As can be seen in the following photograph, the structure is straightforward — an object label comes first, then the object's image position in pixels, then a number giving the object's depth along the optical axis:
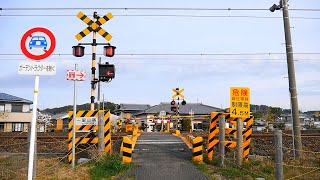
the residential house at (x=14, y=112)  40.06
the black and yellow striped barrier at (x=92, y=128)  8.33
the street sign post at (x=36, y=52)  4.82
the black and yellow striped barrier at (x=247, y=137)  8.41
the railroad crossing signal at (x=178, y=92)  24.36
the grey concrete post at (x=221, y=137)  7.88
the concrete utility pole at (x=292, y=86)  9.51
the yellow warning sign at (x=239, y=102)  7.85
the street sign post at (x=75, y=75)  7.39
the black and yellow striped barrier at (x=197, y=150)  8.29
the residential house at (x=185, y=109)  53.87
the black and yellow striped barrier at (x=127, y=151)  7.96
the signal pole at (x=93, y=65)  9.69
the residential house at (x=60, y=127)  34.96
